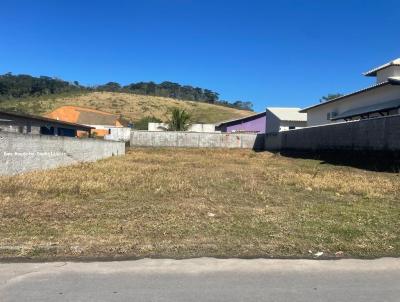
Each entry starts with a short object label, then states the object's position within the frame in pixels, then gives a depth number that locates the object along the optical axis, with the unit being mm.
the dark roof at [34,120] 31519
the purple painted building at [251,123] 75062
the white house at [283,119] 58000
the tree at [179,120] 71750
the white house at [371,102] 31428
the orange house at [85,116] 90875
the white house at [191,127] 81606
